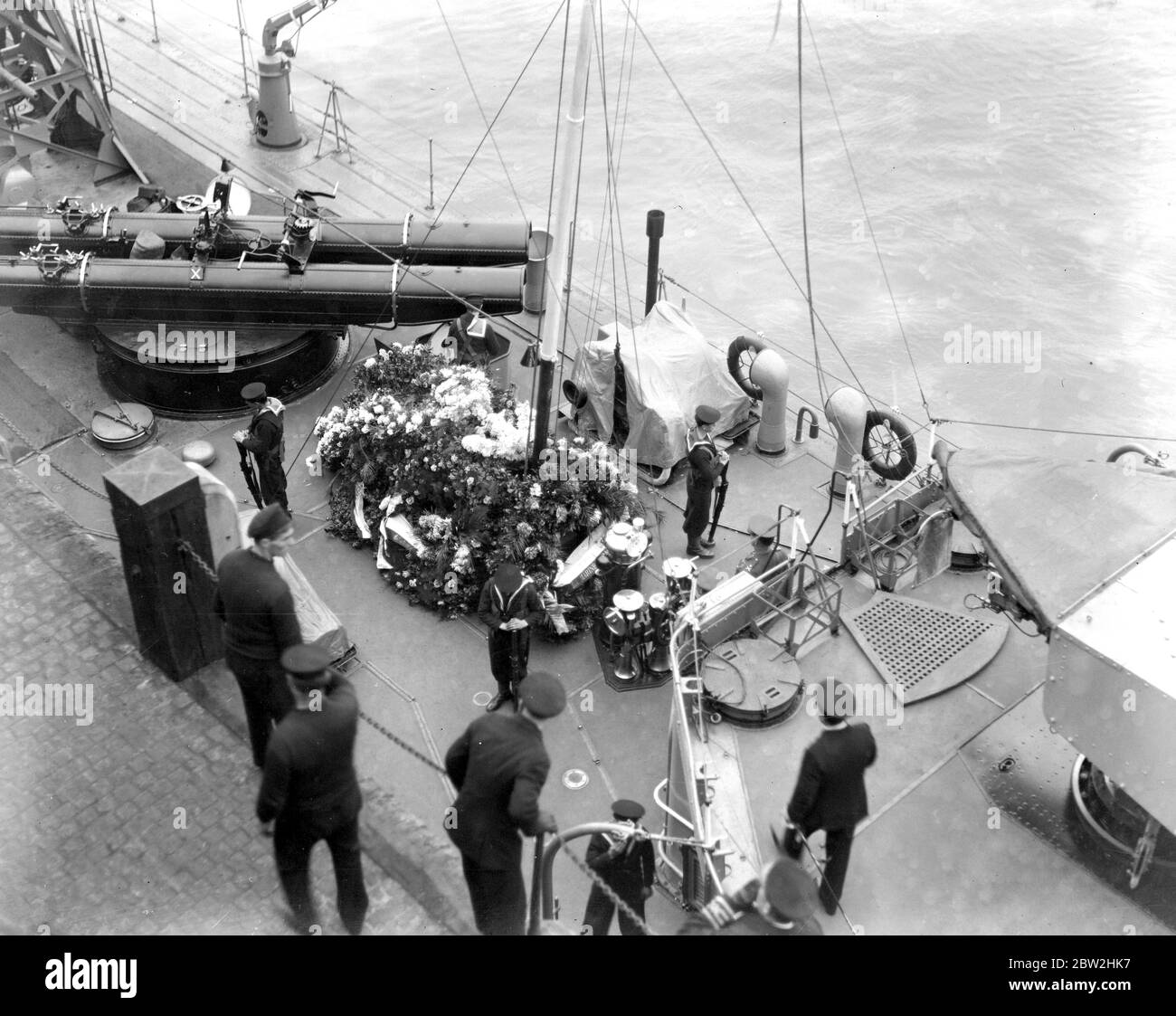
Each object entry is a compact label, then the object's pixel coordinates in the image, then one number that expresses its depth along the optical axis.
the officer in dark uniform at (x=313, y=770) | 6.25
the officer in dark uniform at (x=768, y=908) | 5.96
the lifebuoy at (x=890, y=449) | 12.34
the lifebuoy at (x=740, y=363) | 13.64
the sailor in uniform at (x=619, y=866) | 7.17
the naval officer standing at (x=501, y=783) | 6.33
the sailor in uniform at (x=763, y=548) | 10.44
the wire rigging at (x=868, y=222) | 17.06
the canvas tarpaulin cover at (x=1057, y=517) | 8.80
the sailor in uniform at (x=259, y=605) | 7.49
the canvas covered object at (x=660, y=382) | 12.73
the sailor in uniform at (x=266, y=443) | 11.24
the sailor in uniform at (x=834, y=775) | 7.12
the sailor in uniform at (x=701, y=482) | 11.23
